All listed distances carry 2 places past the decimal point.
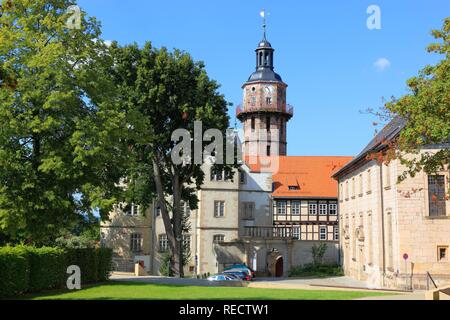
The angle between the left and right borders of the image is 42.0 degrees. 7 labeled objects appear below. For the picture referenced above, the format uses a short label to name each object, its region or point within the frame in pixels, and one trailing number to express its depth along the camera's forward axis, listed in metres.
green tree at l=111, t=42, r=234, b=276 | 36.25
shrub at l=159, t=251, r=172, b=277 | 51.55
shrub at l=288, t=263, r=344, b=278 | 50.72
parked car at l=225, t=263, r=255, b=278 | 43.50
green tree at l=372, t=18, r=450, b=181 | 19.75
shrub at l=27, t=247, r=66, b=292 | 24.41
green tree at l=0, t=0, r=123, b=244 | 24.09
